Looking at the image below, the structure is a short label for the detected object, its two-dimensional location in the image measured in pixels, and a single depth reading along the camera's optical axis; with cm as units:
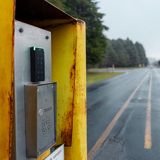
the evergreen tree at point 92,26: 2438
